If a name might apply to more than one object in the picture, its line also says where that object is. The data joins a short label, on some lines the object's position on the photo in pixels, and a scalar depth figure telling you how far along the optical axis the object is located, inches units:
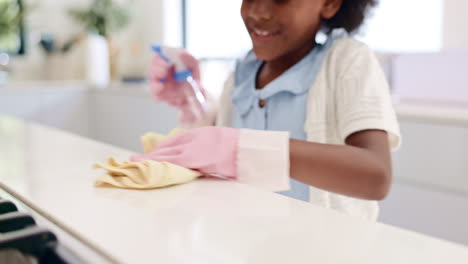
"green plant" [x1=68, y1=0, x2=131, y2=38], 110.6
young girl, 15.4
